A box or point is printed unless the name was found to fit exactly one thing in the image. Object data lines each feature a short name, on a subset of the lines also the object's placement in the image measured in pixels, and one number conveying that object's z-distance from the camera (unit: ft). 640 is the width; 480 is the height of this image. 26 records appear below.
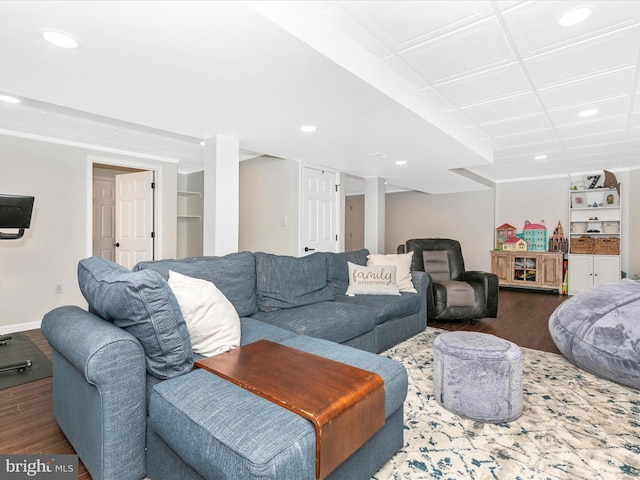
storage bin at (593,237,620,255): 19.92
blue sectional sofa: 3.58
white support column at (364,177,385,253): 19.72
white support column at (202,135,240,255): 11.57
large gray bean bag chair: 7.93
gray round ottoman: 6.49
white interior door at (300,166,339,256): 15.94
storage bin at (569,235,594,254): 20.75
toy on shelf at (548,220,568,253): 21.80
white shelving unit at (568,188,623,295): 20.10
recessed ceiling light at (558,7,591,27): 6.09
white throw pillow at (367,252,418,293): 12.28
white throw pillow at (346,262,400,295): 11.61
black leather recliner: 13.51
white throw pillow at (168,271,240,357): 5.77
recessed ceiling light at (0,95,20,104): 9.50
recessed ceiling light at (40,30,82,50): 5.66
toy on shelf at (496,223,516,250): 23.95
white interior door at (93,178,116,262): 18.28
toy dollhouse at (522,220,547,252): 22.72
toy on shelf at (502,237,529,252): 23.16
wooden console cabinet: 21.45
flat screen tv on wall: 9.68
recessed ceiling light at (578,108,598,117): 10.88
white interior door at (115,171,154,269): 16.44
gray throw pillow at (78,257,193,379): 4.72
